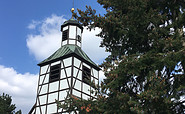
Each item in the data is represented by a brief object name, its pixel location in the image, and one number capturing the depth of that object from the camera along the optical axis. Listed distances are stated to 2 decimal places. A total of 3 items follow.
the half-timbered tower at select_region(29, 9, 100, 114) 17.67
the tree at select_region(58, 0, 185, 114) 6.35
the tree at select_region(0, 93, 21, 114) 17.02
